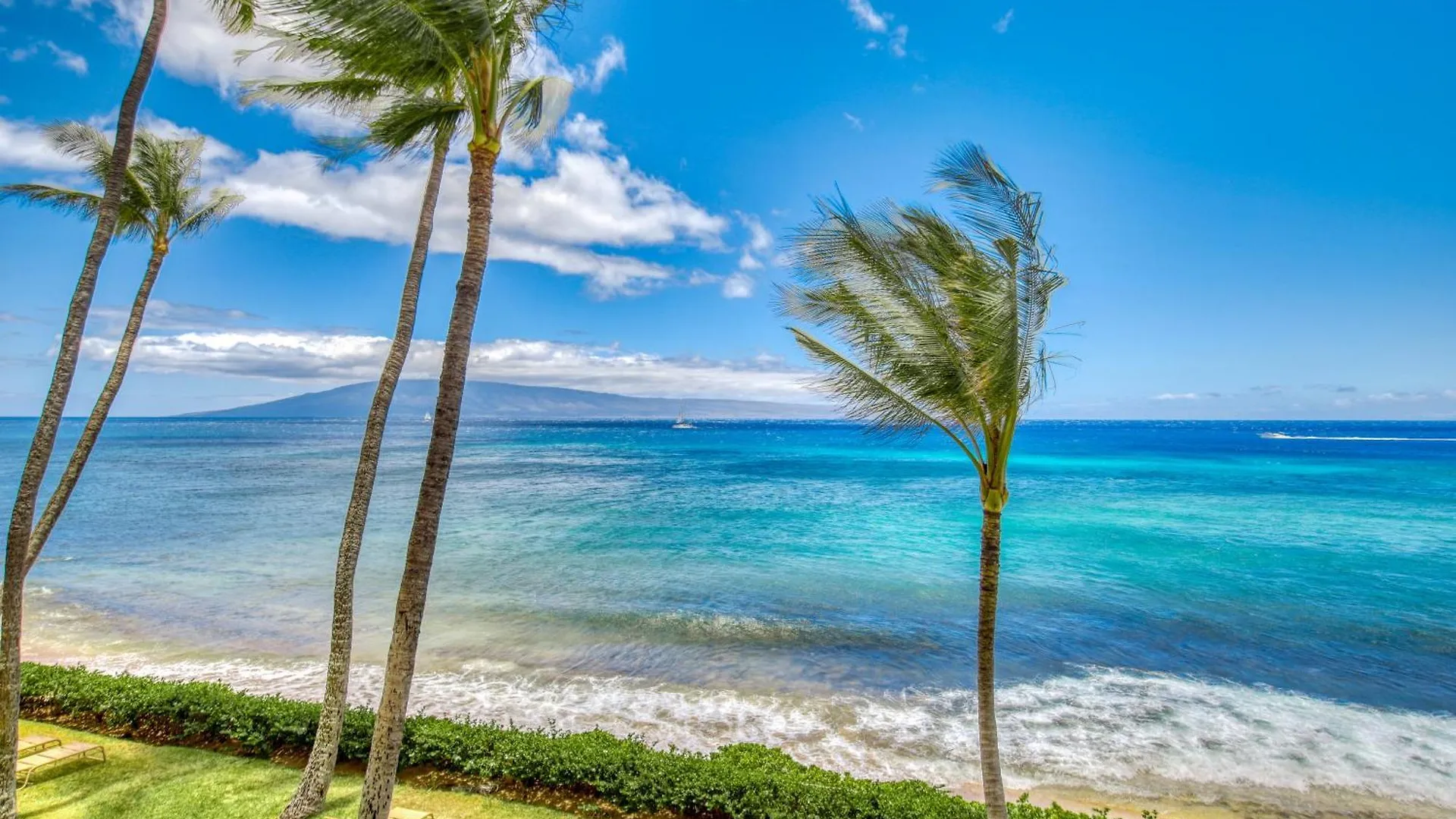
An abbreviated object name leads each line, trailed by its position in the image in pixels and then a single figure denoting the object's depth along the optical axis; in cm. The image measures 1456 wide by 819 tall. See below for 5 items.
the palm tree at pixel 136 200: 827
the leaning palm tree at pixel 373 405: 604
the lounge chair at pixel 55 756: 676
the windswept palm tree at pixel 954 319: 532
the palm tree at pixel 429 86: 448
